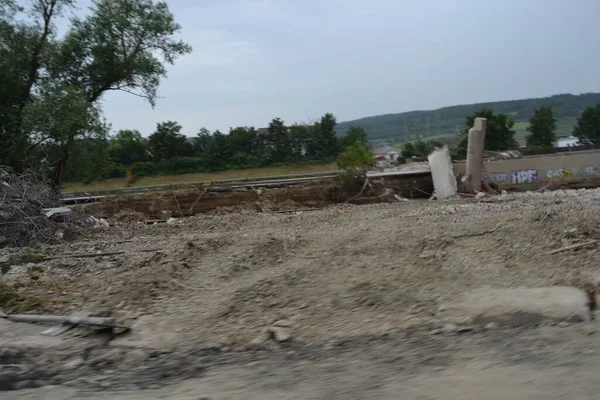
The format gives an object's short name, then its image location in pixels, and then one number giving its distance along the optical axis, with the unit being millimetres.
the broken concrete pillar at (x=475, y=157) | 18578
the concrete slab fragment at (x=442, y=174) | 18656
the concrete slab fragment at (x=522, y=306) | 5062
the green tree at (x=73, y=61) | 17328
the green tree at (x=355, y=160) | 20823
